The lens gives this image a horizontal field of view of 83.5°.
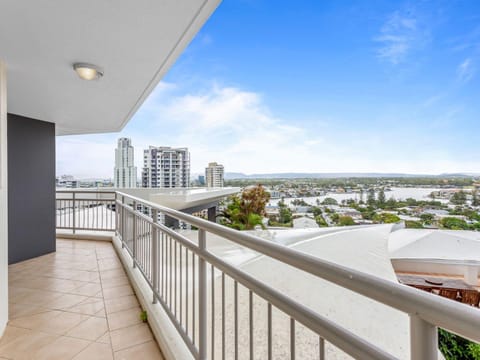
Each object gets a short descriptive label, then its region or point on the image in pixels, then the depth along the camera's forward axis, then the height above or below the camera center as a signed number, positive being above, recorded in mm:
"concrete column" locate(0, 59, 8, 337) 2250 -197
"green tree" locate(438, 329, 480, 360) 6555 -4356
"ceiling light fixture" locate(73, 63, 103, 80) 2373 +1019
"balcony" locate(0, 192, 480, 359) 521 -887
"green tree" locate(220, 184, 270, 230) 14602 -1584
